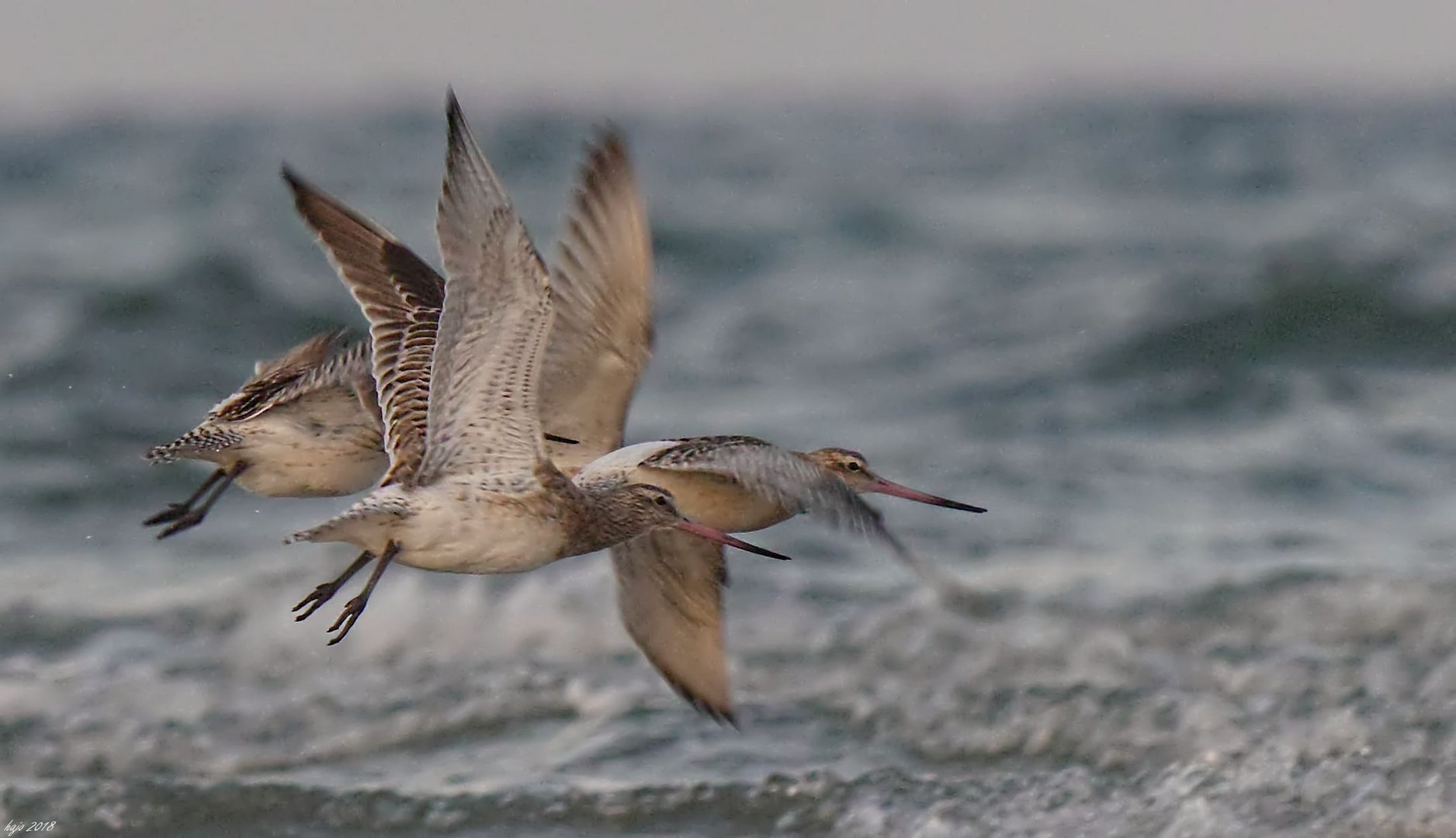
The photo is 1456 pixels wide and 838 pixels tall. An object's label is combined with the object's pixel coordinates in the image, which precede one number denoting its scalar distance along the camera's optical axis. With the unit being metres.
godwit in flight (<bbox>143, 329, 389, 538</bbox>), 13.92
